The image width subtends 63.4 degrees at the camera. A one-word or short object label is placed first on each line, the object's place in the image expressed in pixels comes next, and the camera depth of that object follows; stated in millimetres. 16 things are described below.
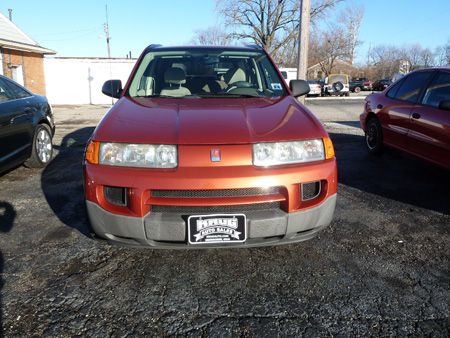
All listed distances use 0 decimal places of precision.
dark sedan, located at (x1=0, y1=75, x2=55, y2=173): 4379
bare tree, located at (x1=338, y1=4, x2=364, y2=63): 61781
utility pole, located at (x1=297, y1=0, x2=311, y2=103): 9094
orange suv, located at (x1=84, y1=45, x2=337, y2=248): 2234
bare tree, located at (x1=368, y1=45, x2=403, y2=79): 66188
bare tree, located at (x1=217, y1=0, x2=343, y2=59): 35938
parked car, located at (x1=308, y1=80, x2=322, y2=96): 29859
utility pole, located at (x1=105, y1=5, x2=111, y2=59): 49375
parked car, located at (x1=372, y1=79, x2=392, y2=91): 44750
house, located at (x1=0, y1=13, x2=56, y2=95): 17219
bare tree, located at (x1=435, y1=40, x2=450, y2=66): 55191
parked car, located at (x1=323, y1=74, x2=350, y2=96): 31906
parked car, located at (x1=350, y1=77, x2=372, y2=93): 42594
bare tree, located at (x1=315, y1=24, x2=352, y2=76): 59312
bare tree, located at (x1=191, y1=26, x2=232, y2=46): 36866
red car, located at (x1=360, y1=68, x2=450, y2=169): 4137
